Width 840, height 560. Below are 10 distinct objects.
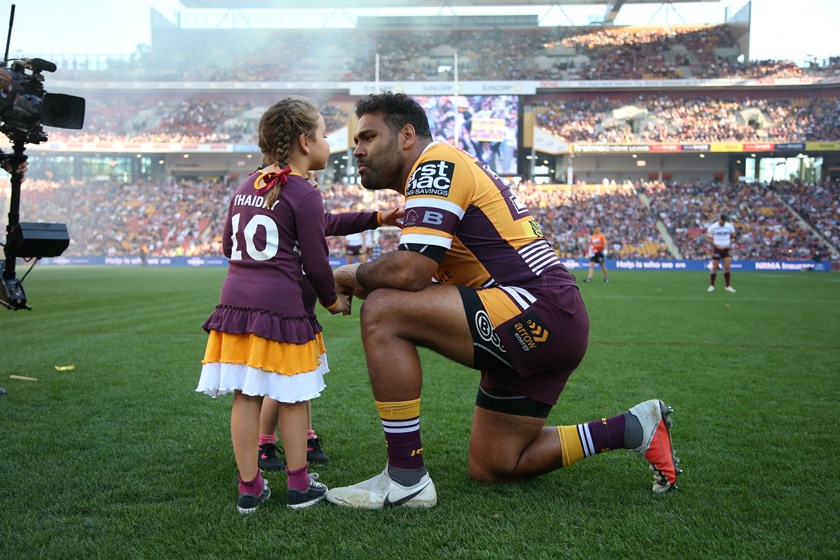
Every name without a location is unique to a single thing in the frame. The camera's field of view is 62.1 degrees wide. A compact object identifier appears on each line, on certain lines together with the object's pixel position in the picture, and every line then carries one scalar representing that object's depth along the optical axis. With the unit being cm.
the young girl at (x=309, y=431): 352
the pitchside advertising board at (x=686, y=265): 3056
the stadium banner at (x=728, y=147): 3981
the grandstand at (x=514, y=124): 3838
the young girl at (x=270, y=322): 282
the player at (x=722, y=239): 1708
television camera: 405
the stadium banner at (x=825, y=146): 3850
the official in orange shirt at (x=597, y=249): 2034
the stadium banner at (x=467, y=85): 4150
